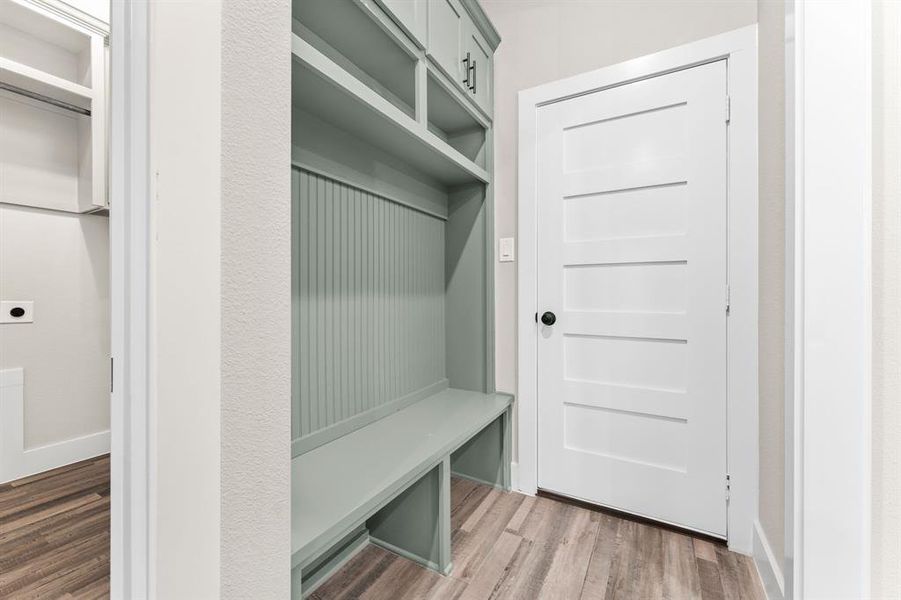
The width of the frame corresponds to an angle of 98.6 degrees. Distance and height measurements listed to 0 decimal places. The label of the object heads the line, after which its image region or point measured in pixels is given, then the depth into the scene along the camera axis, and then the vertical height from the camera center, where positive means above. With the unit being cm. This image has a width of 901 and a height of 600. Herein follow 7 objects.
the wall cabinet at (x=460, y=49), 156 +111
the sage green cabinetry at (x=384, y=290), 122 +4
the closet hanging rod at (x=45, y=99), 207 +113
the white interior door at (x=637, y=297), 161 +1
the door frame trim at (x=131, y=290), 67 +2
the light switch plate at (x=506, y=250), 204 +26
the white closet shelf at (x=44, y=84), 194 +114
